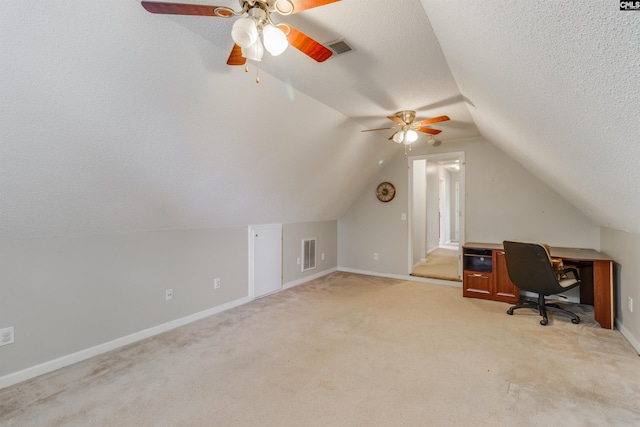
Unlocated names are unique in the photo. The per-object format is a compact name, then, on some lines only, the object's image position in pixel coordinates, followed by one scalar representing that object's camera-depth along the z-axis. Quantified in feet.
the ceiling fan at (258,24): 4.35
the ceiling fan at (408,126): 10.28
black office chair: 9.93
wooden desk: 10.04
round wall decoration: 17.49
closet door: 13.33
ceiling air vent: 6.65
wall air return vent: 16.61
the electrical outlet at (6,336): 6.87
